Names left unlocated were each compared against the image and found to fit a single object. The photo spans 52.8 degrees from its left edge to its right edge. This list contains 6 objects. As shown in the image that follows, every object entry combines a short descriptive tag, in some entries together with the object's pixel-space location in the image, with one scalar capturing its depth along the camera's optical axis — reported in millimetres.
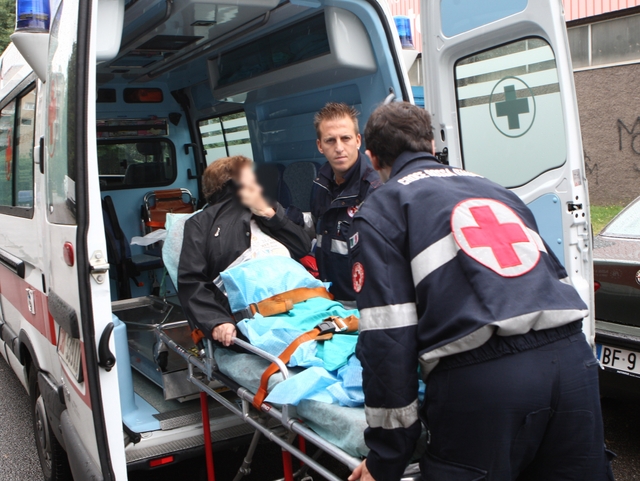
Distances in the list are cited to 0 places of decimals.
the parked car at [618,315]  3385
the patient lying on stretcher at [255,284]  2355
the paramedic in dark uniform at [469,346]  1666
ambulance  2422
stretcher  2010
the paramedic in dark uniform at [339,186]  3193
